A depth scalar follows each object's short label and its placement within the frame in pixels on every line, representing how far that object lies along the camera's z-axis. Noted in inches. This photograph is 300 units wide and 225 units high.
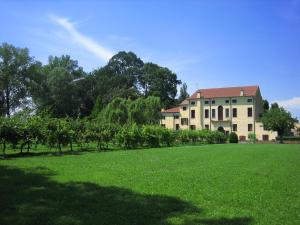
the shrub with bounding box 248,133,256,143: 2243.2
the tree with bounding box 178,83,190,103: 3461.9
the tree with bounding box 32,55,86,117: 2245.3
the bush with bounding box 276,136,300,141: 2201.0
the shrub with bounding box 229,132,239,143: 2187.5
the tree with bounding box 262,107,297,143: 2116.1
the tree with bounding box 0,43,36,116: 2065.7
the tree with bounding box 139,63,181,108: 3078.2
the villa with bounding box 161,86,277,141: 2426.2
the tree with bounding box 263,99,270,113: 3201.3
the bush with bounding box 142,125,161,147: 1272.1
